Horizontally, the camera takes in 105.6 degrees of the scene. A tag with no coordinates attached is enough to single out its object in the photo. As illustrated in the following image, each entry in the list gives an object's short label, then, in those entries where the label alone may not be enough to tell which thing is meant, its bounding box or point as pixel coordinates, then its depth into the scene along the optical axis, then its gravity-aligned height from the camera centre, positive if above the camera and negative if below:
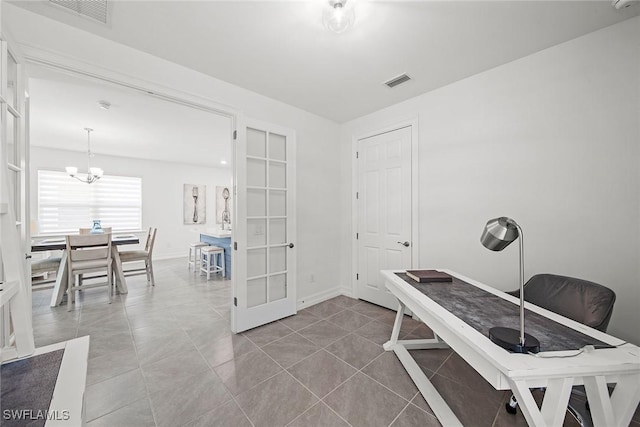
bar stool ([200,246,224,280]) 4.58 -0.98
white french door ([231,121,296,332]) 2.58 -0.16
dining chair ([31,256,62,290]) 3.48 -0.82
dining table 3.28 -0.78
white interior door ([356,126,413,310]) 2.96 +0.03
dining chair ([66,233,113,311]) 3.23 -0.61
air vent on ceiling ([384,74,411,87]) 2.42 +1.36
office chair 1.41 -0.57
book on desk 1.94 -0.52
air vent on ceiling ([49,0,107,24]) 1.52 +1.32
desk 0.93 -0.66
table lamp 1.02 -0.32
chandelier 4.36 +0.77
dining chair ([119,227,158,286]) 4.11 -0.76
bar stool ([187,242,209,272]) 5.01 -0.82
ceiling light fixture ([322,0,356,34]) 1.50 +1.23
